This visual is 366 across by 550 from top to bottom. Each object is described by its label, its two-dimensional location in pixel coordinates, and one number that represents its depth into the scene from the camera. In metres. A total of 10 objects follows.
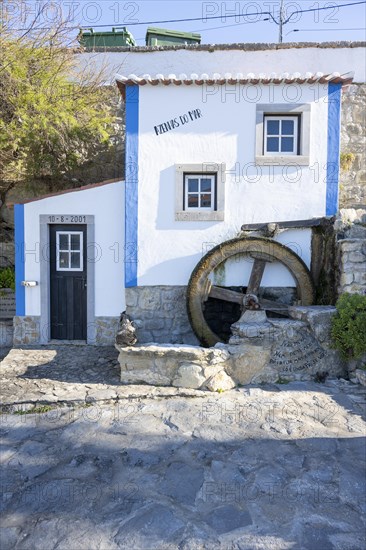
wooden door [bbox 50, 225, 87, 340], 6.87
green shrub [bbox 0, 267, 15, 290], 8.25
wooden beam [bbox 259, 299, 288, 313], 6.29
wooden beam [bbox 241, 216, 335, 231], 6.43
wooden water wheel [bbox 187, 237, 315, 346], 6.32
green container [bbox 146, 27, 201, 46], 9.87
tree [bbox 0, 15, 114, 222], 7.44
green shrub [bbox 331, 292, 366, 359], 5.08
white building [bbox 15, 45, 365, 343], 6.36
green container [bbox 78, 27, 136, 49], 9.90
